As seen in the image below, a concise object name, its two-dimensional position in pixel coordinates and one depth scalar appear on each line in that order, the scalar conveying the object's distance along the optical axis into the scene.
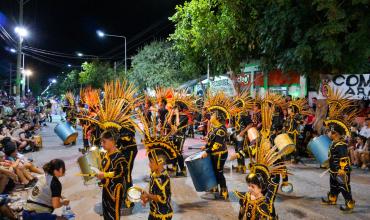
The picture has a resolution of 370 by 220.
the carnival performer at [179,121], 9.96
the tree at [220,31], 16.58
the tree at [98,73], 41.00
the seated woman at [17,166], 8.82
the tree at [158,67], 27.61
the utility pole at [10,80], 58.39
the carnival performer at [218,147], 7.57
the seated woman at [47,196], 4.91
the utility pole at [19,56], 22.05
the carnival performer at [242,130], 10.34
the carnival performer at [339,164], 7.09
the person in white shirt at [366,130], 11.55
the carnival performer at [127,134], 7.00
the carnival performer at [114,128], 5.18
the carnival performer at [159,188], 4.91
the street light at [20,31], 22.05
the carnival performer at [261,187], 4.78
